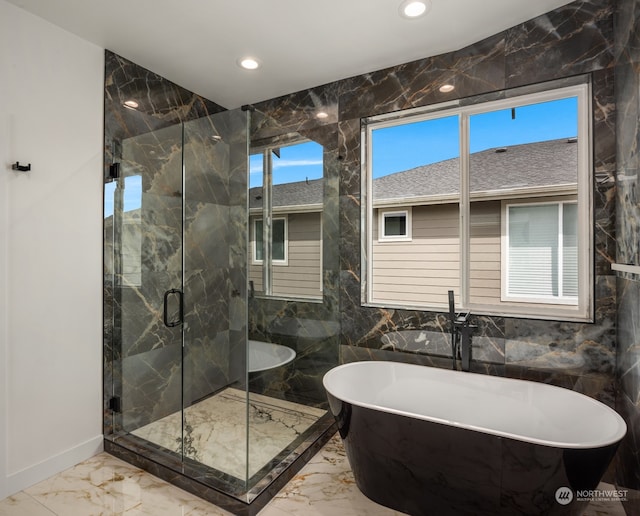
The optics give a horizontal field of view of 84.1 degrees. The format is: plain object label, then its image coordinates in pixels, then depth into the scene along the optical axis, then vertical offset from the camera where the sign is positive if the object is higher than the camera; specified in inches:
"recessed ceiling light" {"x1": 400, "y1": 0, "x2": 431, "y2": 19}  79.4 +57.4
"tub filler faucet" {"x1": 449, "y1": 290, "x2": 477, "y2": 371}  92.7 -19.5
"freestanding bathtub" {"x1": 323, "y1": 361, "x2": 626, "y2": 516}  57.7 -35.4
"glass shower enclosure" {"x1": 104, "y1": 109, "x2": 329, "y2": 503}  81.0 -14.4
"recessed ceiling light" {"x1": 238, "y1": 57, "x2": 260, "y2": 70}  103.0 +57.9
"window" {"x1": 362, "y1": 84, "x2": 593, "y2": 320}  91.1 +15.8
